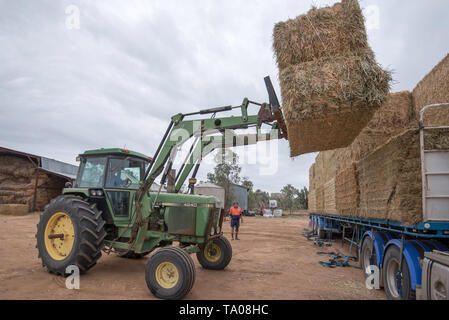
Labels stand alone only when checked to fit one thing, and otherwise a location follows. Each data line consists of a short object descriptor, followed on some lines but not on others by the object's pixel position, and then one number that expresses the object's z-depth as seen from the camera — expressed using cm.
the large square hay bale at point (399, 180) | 409
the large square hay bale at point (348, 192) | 647
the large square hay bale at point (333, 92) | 437
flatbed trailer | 348
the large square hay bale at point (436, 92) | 588
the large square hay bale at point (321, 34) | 472
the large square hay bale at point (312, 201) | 1421
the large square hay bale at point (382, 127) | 686
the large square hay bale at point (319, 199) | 1168
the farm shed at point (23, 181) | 1874
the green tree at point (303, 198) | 5680
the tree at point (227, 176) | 3427
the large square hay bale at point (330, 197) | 894
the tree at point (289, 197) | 5577
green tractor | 567
